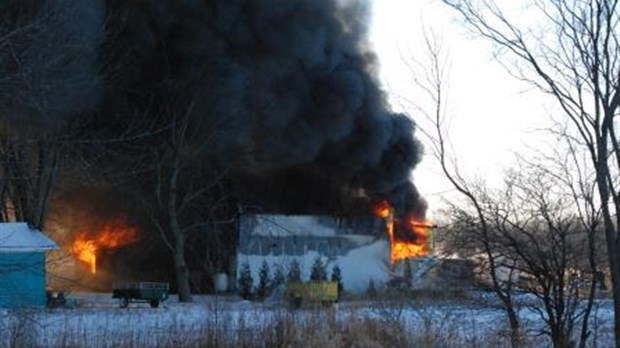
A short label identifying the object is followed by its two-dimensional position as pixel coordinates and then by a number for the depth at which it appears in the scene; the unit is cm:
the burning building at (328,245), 4547
